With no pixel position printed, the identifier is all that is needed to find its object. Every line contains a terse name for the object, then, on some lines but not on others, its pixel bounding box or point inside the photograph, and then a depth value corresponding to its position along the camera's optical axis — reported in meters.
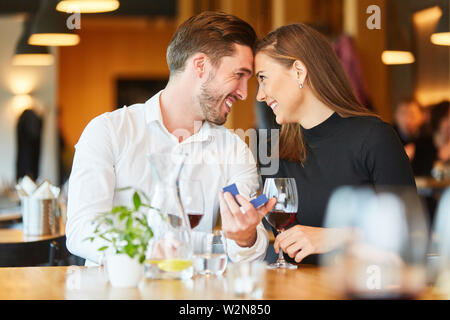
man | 2.71
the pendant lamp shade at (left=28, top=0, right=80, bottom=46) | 4.91
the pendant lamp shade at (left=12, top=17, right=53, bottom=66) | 5.97
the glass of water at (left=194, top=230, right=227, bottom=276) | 2.15
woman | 2.77
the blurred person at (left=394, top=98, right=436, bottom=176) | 7.13
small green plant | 2.03
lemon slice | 2.08
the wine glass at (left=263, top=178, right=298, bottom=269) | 2.34
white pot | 2.04
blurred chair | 3.06
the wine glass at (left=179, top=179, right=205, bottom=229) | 2.12
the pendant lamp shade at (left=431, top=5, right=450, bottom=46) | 7.05
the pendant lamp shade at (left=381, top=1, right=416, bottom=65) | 7.97
